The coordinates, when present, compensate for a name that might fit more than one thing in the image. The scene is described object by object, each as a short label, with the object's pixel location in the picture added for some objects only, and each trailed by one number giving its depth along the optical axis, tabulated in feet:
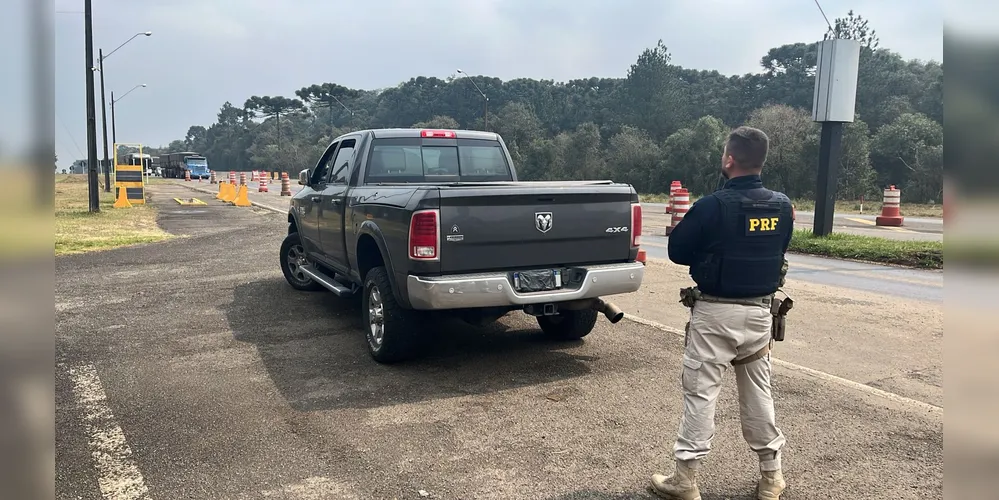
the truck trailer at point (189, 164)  221.87
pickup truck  16.37
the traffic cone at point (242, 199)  85.71
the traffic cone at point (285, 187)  115.65
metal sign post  43.55
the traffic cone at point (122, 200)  77.61
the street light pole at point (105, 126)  97.81
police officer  10.94
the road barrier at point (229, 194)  95.67
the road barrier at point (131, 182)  80.74
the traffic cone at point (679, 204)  55.62
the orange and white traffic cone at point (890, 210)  64.85
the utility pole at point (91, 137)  64.95
